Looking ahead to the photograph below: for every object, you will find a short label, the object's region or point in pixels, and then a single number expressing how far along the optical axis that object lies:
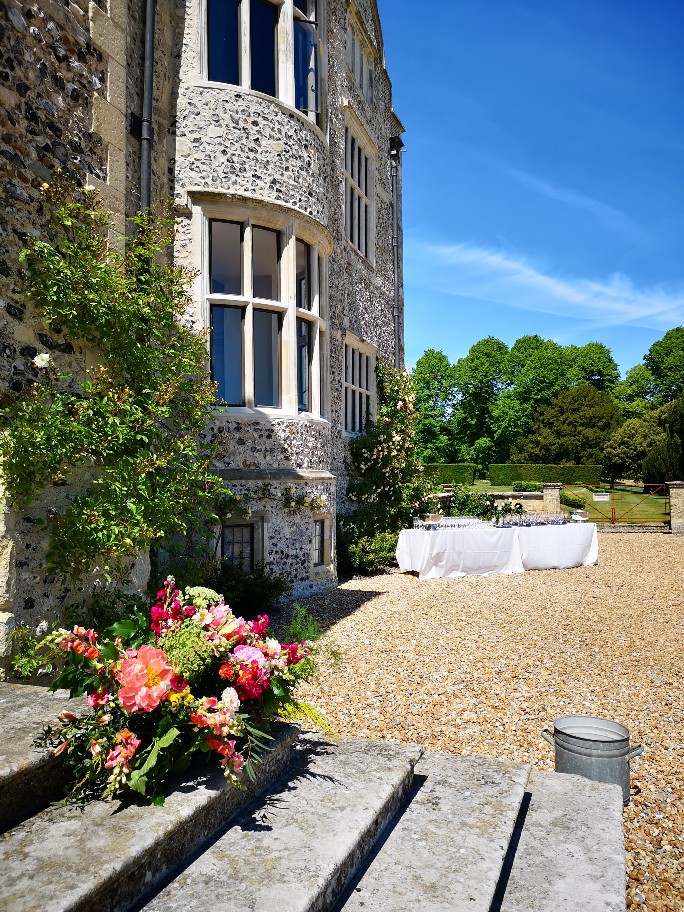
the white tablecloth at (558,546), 12.02
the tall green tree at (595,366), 54.56
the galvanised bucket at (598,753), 3.56
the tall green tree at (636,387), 53.22
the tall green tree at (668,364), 52.03
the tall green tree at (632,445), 36.69
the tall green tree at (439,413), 45.44
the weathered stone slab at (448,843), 2.26
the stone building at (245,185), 5.00
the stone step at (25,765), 2.25
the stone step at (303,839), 2.04
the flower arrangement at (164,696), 2.34
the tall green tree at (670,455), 30.25
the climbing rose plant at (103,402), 4.15
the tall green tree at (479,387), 46.22
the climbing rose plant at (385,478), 11.81
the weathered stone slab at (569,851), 2.36
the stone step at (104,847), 1.82
